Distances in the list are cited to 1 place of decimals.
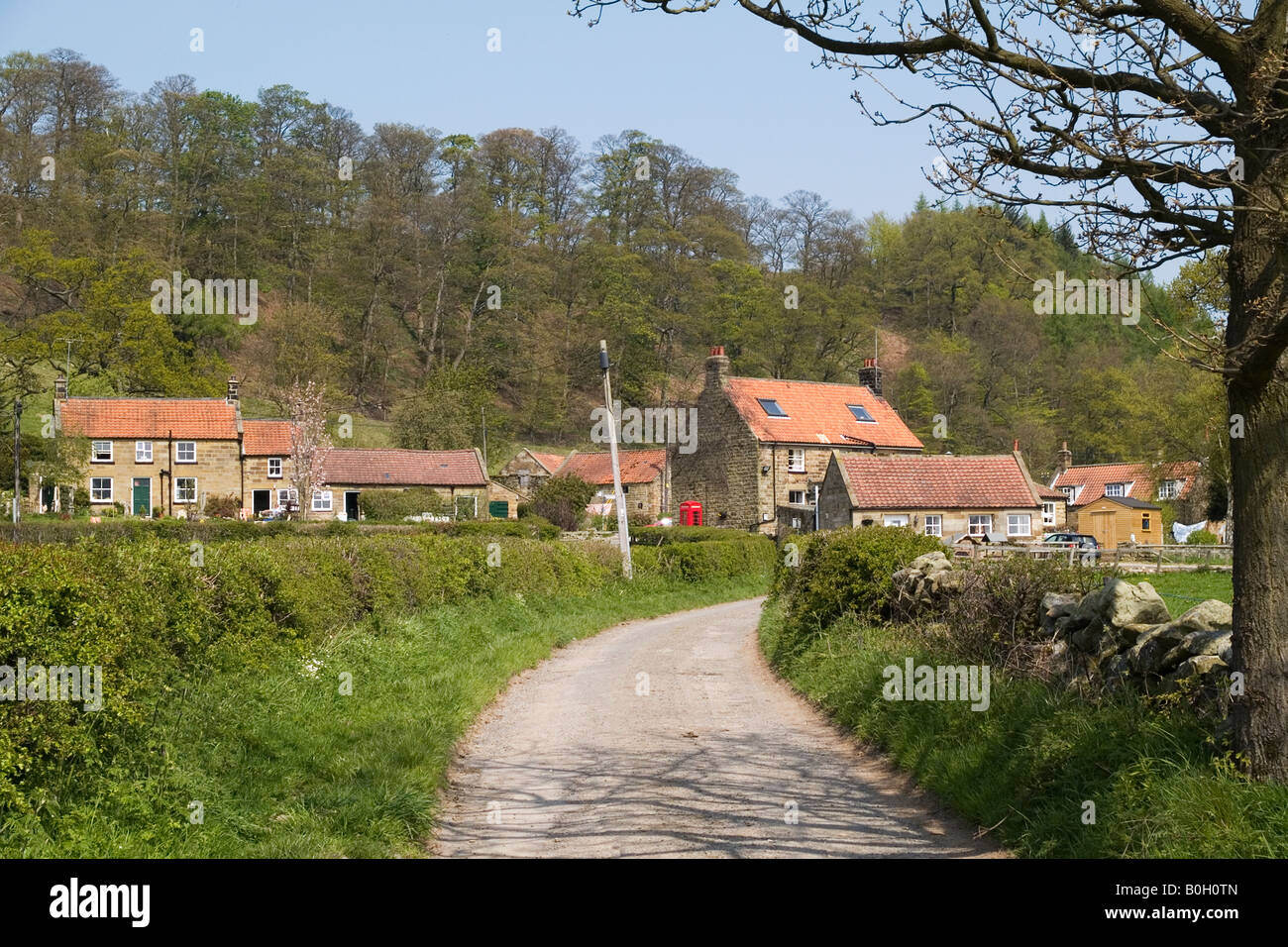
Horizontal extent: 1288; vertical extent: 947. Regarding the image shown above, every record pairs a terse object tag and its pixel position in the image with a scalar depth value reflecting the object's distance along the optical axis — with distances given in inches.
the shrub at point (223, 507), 2237.9
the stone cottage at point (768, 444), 2193.7
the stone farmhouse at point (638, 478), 2583.7
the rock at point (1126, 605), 368.5
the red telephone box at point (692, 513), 2298.2
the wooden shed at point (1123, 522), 2322.8
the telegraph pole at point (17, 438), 1728.6
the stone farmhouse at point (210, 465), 2342.5
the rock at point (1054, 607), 421.1
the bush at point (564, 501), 2235.5
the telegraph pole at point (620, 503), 1309.1
